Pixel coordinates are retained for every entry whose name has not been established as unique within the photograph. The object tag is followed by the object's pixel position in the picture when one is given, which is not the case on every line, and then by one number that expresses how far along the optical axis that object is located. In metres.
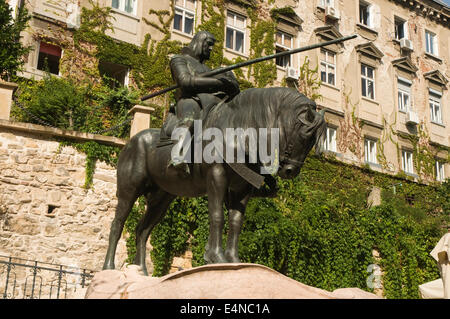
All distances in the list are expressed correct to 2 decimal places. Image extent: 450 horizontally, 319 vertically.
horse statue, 4.72
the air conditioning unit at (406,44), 26.52
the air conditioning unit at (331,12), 24.12
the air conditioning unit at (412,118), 25.51
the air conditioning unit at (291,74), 22.00
